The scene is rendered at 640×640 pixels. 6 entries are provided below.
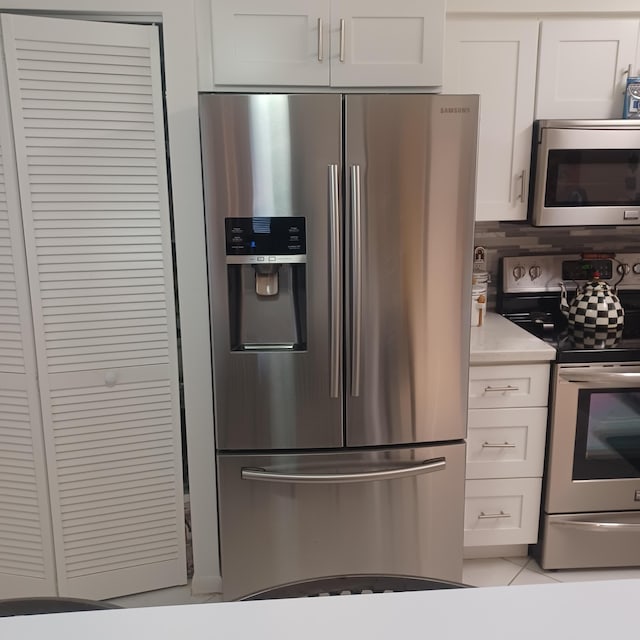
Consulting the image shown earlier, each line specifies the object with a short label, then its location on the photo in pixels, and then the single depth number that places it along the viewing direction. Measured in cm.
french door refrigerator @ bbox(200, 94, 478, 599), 181
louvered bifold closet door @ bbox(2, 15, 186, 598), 189
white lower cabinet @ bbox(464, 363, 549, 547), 226
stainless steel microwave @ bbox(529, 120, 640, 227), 233
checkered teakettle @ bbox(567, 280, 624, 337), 238
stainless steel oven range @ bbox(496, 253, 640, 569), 221
